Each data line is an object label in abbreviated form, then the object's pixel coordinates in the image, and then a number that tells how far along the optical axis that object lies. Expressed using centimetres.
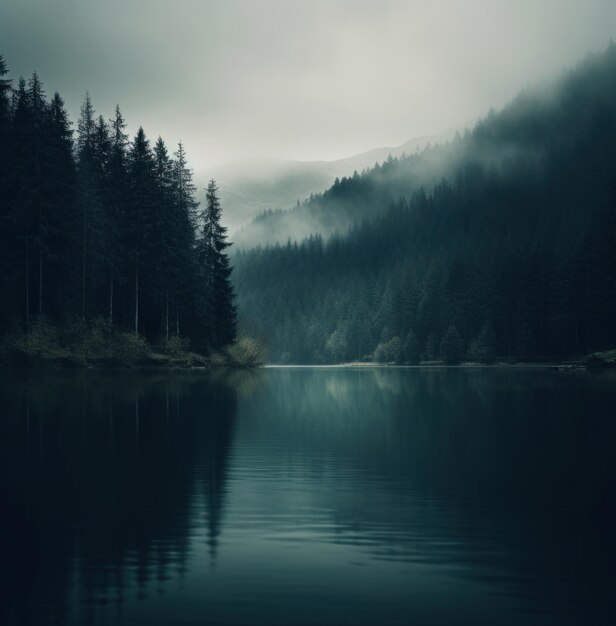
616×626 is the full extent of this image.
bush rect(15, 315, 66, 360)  6838
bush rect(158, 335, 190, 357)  8575
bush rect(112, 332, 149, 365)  7788
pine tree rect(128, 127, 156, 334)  8781
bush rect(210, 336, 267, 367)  9738
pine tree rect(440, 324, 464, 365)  15238
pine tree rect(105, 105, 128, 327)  8250
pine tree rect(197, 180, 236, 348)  9481
